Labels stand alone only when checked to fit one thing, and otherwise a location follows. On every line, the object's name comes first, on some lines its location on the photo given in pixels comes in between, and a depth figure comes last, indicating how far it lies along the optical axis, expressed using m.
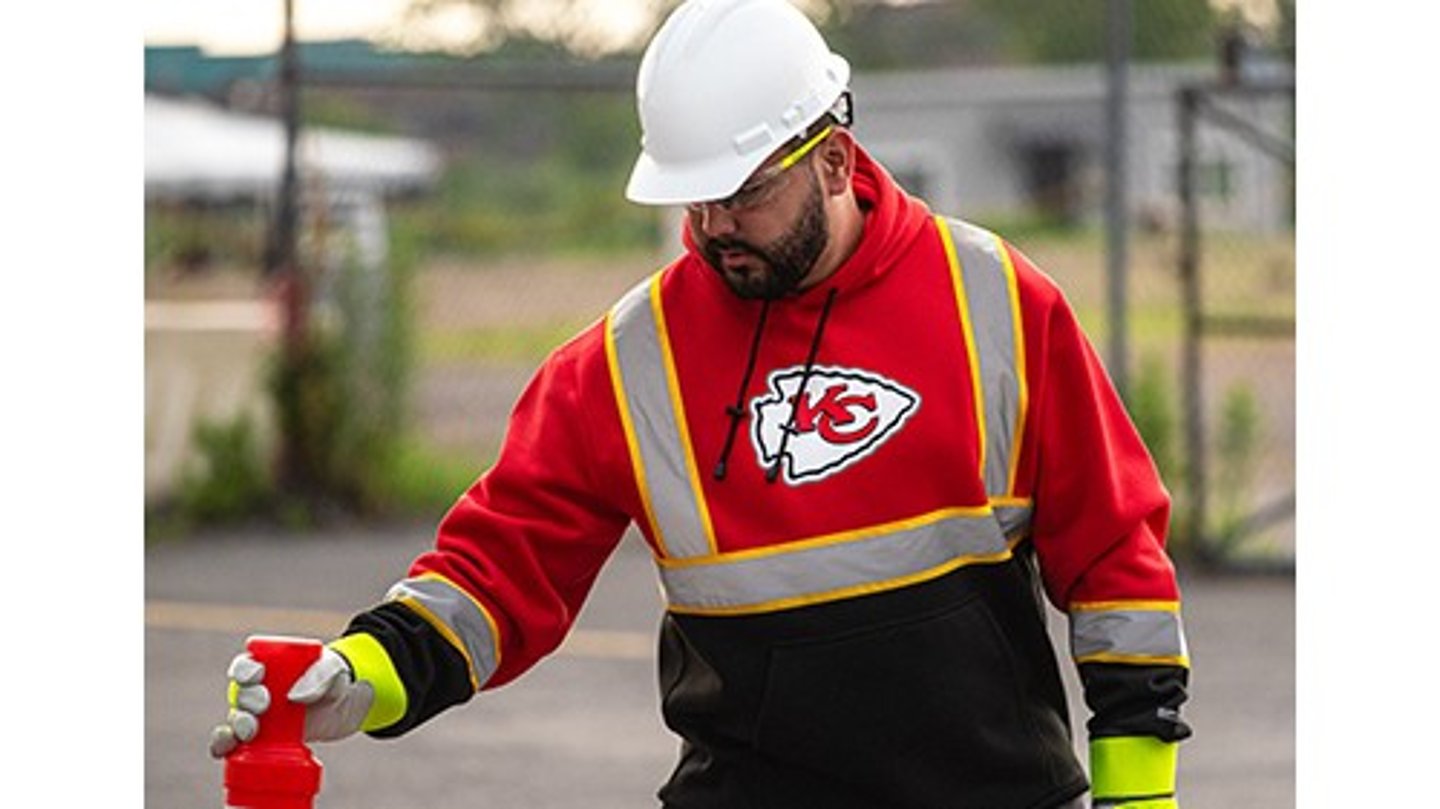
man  4.38
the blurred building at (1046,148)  16.36
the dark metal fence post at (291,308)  15.07
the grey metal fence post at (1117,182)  13.87
